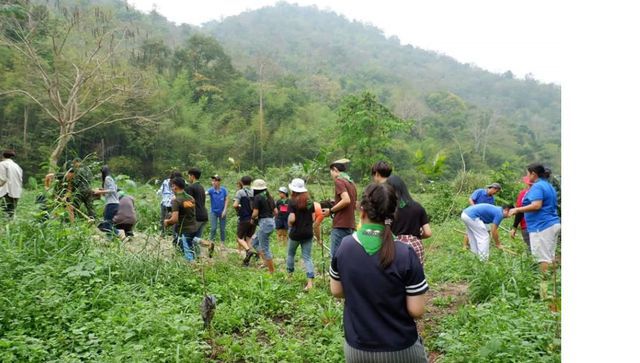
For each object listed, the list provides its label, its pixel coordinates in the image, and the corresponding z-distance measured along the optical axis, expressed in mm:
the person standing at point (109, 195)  7801
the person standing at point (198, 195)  7219
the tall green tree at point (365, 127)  22797
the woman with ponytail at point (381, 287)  2266
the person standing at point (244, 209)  7988
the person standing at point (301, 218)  6051
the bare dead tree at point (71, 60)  17422
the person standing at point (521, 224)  7345
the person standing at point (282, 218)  10109
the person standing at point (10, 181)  7164
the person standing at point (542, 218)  5121
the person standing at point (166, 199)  8385
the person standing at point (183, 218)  6477
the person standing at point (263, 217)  6984
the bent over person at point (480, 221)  6910
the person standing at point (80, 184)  6402
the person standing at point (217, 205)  9648
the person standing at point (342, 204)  5555
